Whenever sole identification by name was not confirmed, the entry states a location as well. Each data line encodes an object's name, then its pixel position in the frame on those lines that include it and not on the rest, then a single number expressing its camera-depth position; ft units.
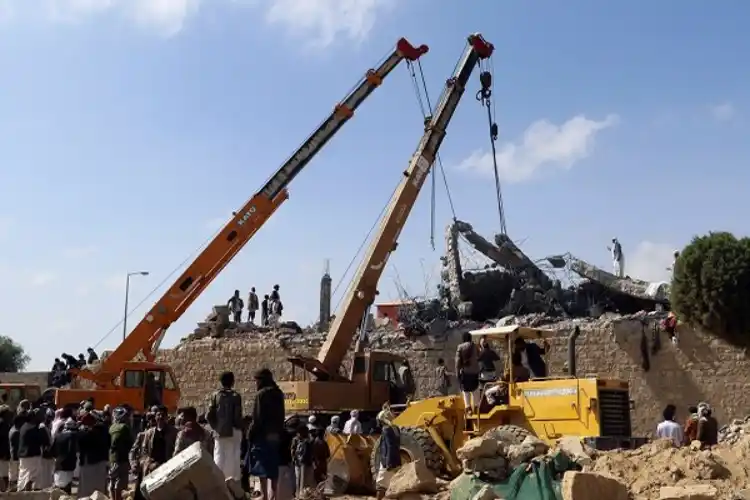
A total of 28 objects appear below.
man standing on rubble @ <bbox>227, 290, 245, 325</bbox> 87.51
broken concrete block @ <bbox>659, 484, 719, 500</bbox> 23.62
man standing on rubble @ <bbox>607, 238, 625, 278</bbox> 76.79
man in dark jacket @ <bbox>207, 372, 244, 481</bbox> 28.58
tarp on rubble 25.61
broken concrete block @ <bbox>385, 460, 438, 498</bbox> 31.30
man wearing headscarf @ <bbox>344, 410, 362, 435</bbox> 44.56
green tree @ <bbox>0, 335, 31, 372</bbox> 182.80
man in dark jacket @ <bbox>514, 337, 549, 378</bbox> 39.65
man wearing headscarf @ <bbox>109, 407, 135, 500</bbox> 32.86
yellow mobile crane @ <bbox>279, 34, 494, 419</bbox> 51.47
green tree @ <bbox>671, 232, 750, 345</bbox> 55.31
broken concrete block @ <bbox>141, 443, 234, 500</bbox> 24.22
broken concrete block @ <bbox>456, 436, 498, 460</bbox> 27.89
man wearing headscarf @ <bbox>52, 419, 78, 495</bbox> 35.06
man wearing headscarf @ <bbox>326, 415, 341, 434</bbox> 42.45
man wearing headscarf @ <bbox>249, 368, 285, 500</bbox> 28.48
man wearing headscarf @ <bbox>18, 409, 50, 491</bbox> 38.58
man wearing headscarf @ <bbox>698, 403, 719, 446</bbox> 35.65
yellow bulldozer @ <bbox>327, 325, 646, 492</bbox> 35.47
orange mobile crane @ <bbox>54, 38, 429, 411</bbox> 61.87
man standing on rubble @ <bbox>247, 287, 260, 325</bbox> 88.55
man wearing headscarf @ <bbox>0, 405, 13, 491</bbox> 41.39
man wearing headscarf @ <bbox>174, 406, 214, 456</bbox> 28.22
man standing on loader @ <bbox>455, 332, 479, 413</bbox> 38.96
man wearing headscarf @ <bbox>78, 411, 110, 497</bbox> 33.83
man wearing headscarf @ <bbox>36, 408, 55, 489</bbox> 39.11
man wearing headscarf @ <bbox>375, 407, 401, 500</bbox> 34.68
